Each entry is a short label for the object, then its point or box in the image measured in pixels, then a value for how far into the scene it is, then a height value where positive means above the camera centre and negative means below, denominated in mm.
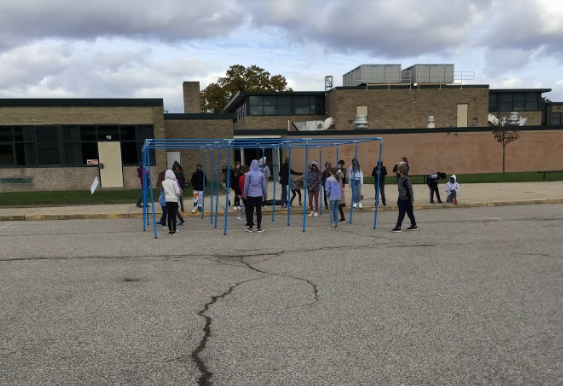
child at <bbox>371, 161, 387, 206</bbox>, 16891 -810
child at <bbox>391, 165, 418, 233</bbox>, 11484 -925
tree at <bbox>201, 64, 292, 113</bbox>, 58875 +9095
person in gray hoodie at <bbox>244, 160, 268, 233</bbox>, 11766 -746
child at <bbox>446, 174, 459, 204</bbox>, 17469 -1271
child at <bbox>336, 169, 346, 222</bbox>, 12758 -1389
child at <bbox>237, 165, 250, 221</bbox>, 12859 -824
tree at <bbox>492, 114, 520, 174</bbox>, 34312 +1258
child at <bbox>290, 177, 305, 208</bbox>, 16797 -867
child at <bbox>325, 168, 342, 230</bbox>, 12266 -905
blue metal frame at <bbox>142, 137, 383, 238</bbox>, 12170 +420
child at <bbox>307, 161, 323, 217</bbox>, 14945 -788
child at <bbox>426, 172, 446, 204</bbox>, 17062 -994
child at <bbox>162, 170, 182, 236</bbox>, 11500 -830
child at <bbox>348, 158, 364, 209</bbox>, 15398 -839
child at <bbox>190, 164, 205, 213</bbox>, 15508 -820
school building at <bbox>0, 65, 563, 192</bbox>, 23953 +2063
